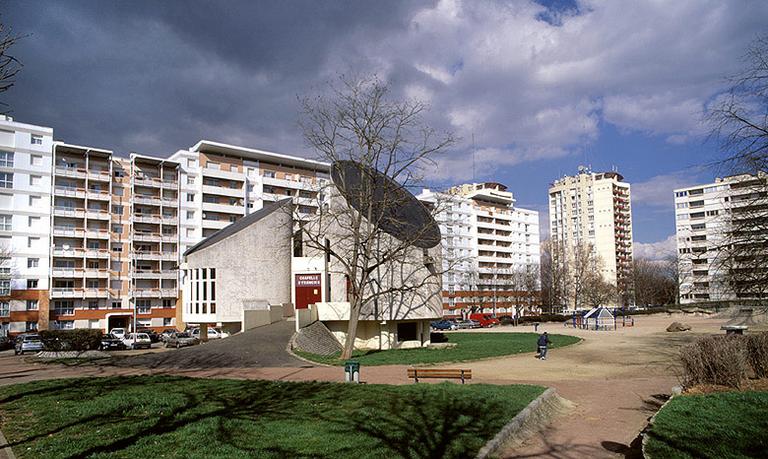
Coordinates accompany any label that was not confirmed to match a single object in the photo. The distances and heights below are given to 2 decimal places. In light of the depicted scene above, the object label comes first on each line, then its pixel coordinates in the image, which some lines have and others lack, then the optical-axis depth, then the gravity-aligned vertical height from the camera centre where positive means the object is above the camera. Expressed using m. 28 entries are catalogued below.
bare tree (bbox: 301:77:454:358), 28.36 +1.73
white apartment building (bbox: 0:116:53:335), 58.28 +6.69
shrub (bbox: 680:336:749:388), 13.80 -2.21
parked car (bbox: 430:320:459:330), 62.81 -5.55
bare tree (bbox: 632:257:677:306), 113.56 -2.18
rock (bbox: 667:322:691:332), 43.56 -4.24
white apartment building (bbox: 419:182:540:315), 96.88 +4.74
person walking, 26.02 -3.27
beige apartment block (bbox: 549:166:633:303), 131.75 +13.55
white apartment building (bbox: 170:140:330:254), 72.00 +12.81
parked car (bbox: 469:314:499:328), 69.13 -5.73
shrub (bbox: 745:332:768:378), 14.78 -2.14
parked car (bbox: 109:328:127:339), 54.94 -5.12
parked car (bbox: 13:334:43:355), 36.12 -4.02
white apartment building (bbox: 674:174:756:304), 105.91 +11.69
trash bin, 17.17 -2.84
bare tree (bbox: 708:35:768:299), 19.09 +0.91
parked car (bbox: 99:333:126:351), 40.16 -4.50
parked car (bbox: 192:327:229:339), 47.42 -4.55
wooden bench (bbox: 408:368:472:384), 17.19 -2.97
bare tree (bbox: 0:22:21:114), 12.44 +4.92
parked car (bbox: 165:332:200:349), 44.59 -4.86
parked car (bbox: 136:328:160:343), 53.50 -5.49
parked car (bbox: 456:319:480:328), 67.28 -5.77
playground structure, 51.87 -4.40
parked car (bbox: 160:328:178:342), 49.92 -5.49
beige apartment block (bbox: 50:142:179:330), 62.50 +4.79
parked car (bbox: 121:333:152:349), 43.62 -4.81
